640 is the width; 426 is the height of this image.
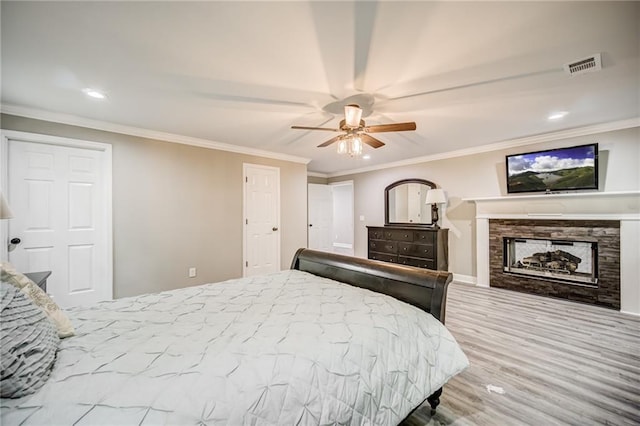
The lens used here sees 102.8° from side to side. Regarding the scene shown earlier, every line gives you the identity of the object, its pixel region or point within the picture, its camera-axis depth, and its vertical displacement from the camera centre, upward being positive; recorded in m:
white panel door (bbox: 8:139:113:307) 2.85 -0.05
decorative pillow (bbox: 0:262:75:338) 1.20 -0.41
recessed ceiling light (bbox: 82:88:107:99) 2.44 +1.18
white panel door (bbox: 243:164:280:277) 4.57 -0.10
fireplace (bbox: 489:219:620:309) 3.36 -0.65
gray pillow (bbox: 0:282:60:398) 0.81 -0.48
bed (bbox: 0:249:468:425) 0.84 -0.61
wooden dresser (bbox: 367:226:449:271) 4.66 -0.63
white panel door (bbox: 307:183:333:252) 7.08 -0.08
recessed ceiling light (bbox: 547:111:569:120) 3.05 +1.22
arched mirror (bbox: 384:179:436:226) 5.29 +0.25
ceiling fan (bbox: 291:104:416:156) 2.35 +0.84
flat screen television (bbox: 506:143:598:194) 3.51 +0.66
